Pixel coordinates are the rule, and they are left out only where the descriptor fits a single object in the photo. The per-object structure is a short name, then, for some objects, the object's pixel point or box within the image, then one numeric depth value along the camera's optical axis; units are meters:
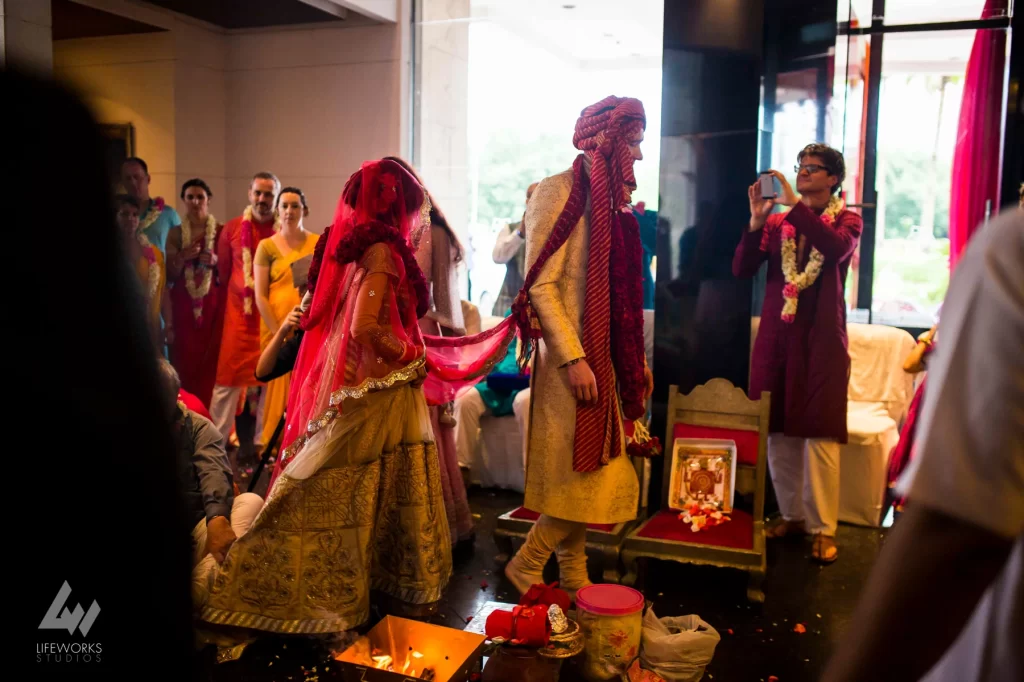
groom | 2.97
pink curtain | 5.40
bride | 2.84
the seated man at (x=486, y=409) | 5.04
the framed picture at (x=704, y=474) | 3.85
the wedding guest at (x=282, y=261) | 5.27
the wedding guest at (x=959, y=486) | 0.66
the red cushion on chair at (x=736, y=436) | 3.93
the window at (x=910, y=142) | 5.42
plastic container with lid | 2.68
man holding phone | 3.99
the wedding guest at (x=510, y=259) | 5.21
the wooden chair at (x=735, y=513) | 3.40
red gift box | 2.64
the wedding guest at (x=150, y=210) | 4.97
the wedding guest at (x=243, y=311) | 5.53
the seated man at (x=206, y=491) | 2.43
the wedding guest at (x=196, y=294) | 5.61
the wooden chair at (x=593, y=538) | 3.58
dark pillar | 3.97
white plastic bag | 2.70
